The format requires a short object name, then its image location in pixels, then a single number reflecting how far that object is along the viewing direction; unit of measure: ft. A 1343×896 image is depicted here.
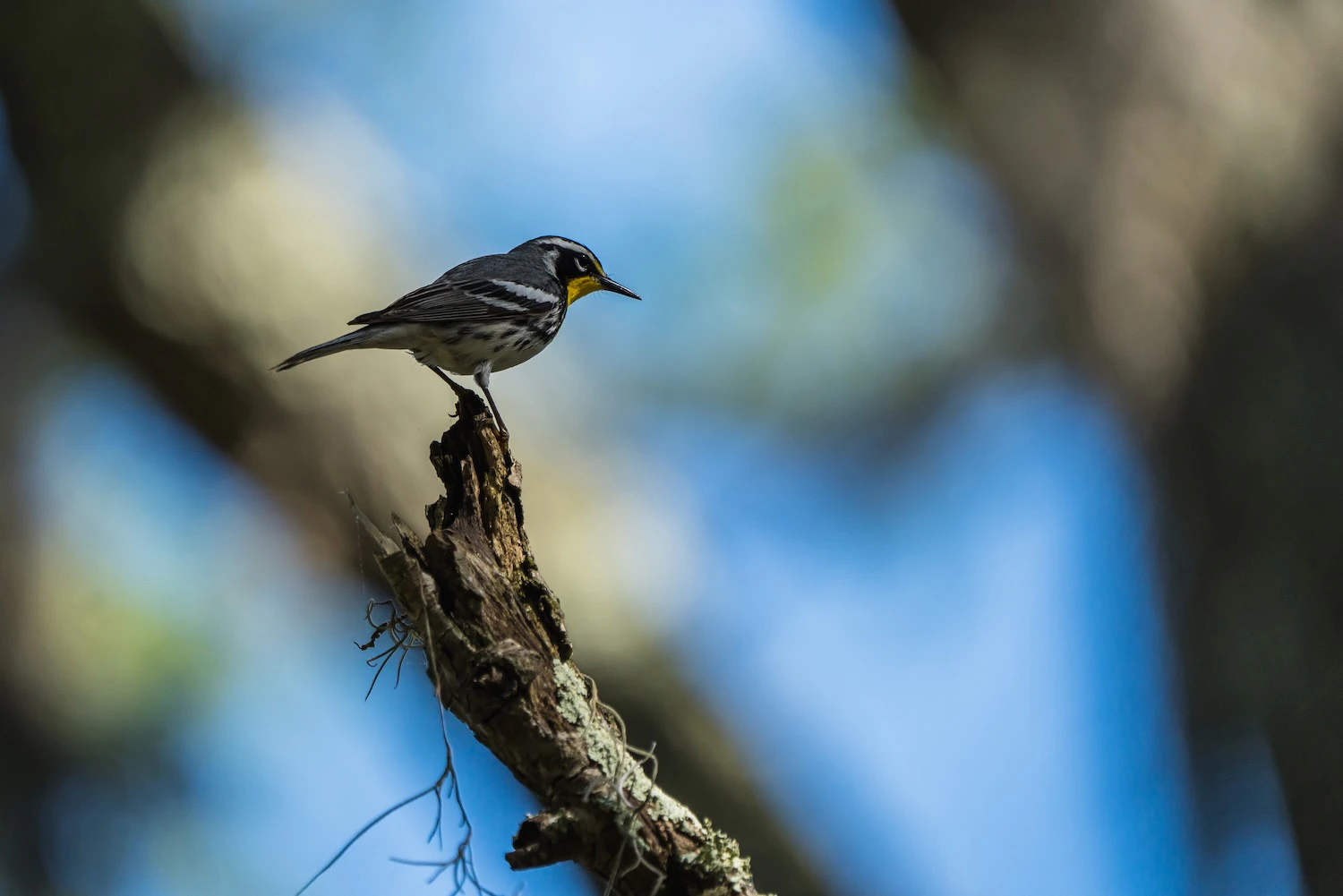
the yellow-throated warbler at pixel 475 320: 30.01
